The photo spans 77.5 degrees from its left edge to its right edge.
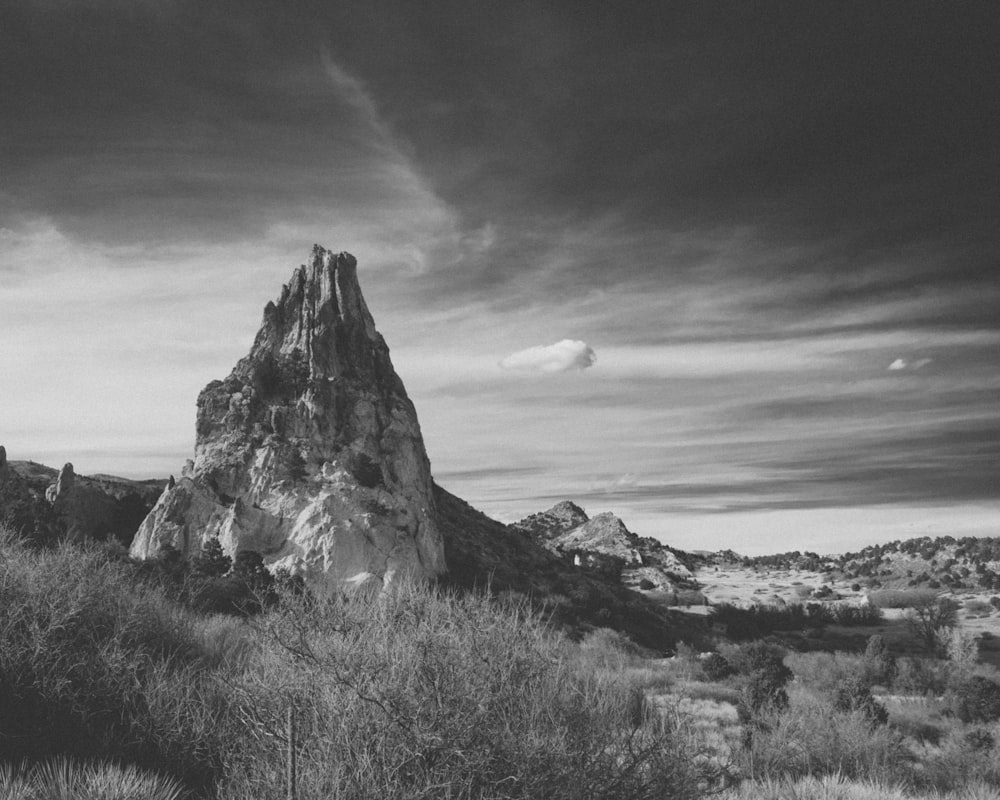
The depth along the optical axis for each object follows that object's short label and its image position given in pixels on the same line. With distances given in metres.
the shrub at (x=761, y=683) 21.77
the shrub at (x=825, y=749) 15.22
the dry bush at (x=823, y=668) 31.80
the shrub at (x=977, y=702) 25.64
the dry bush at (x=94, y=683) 10.57
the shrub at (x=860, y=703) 19.94
